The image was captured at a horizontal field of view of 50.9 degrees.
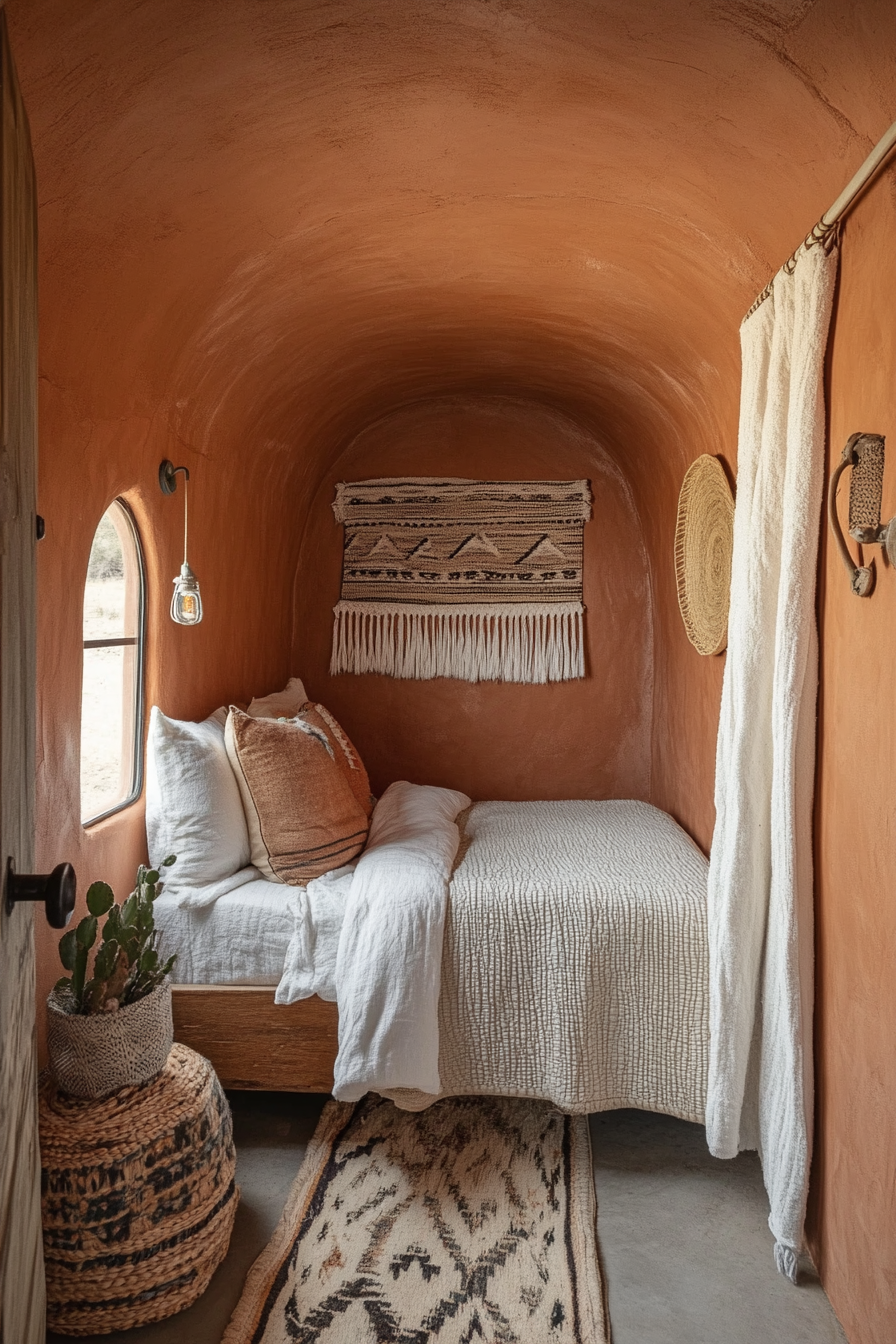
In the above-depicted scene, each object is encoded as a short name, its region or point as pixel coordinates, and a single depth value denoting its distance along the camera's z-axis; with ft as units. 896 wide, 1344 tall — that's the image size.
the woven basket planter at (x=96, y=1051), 5.69
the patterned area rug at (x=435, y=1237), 5.75
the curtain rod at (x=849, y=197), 4.47
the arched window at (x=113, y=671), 7.48
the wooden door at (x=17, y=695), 3.28
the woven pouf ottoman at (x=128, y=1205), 5.36
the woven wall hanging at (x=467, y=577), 12.86
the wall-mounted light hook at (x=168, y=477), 8.13
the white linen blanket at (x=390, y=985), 7.31
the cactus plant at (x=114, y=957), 5.71
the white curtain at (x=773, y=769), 5.85
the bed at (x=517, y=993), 7.43
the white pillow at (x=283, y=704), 10.54
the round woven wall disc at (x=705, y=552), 8.56
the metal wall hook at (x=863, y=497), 4.95
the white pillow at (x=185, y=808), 7.90
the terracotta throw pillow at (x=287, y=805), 8.23
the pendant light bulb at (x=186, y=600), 8.05
